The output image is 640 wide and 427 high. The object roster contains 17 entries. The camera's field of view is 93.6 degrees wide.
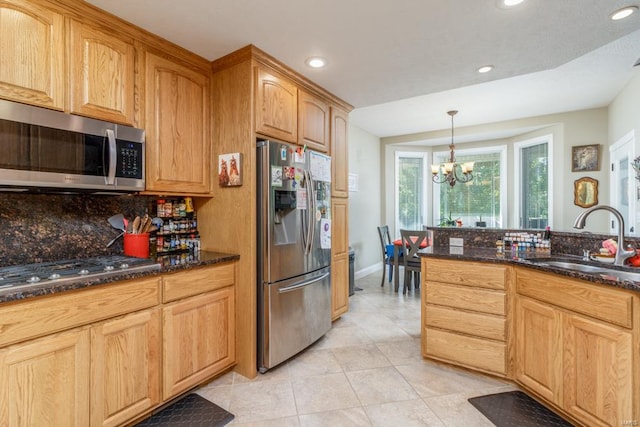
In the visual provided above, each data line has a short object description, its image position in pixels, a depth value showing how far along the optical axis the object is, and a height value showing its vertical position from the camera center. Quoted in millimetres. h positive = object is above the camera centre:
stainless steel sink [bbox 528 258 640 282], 1581 -363
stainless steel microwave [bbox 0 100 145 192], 1392 +311
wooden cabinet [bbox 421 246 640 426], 1463 -713
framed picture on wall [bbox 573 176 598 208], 4234 +272
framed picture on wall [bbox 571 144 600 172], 4234 +760
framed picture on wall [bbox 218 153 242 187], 2182 +308
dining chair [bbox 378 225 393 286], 4644 -668
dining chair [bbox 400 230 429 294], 4062 -493
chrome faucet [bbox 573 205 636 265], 1800 -208
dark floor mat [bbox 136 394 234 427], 1719 -1214
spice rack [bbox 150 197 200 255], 2283 -129
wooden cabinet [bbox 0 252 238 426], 1261 -686
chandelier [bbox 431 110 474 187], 4465 +656
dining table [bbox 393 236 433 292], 4379 -709
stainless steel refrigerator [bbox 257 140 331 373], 2184 -302
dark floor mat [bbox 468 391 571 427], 1726 -1211
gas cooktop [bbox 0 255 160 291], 1337 -304
